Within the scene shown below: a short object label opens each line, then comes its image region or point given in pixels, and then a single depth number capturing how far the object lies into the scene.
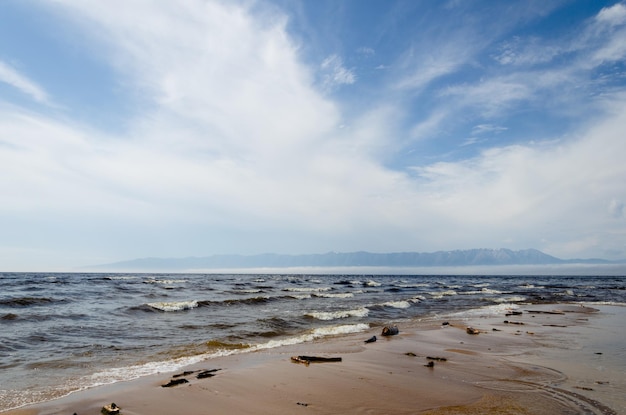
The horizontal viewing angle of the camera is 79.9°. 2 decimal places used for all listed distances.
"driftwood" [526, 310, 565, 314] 23.22
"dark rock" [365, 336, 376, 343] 13.49
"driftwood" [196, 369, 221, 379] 8.22
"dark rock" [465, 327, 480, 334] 15.18
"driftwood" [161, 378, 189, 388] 7.52
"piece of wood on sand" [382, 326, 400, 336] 15.06
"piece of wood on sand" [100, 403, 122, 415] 5.86
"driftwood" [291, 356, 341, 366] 9.91
